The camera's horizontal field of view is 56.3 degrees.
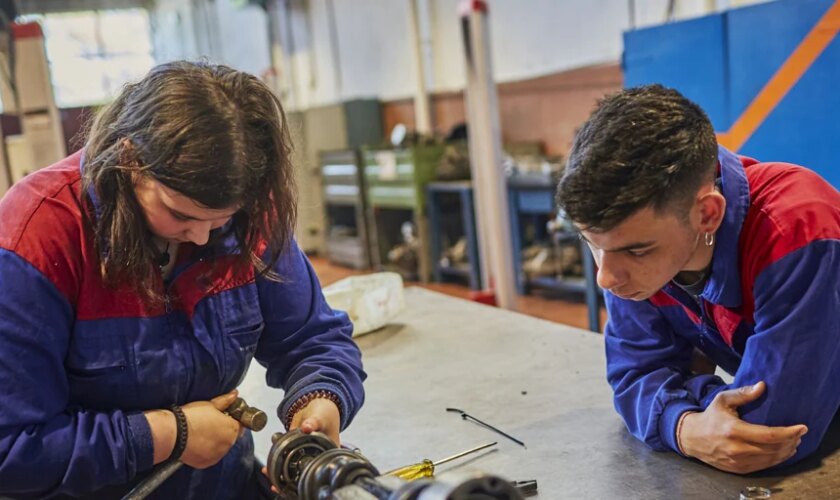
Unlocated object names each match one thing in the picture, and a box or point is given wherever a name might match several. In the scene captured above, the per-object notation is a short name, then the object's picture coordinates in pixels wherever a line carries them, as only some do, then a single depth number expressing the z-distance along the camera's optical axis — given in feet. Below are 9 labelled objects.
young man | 3.08
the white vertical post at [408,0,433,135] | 16.29
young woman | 2.92
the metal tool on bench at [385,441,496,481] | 3.51
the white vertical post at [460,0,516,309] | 8.53
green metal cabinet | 14.83
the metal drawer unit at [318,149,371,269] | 16.96
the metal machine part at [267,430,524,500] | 2.09
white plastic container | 6.34
